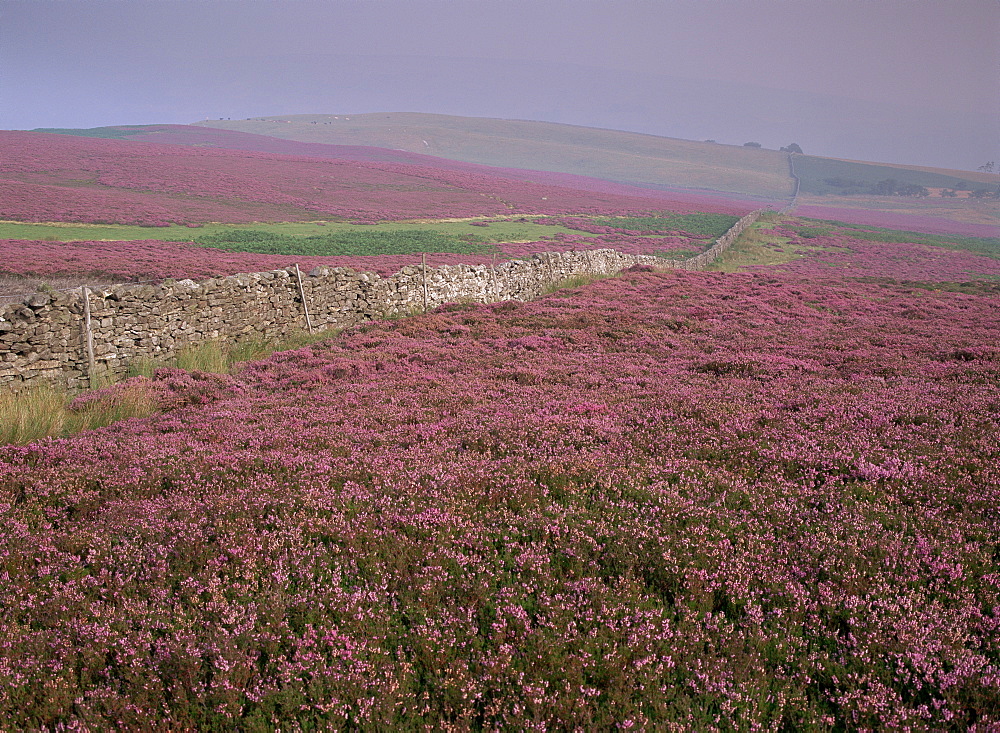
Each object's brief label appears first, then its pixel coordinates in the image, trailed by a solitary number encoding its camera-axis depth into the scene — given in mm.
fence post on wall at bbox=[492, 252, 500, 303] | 27048
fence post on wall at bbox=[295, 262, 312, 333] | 18906
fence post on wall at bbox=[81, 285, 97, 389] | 12916
